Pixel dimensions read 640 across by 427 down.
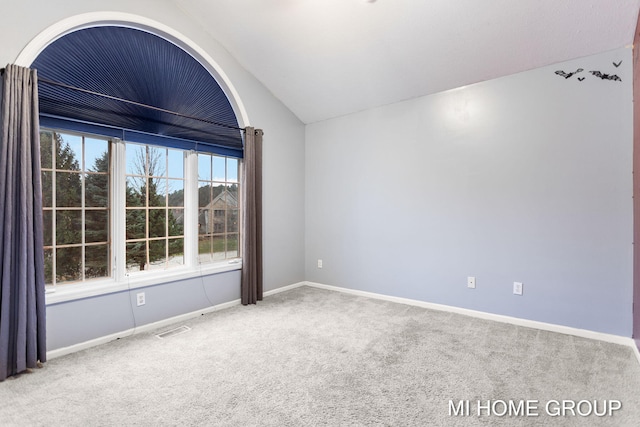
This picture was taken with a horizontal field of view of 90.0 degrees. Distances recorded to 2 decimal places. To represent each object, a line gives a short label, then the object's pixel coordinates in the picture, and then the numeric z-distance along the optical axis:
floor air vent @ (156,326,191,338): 2.91
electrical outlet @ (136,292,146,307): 2.99
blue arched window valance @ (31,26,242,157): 2.51
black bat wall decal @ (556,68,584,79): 2.80
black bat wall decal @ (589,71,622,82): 2.65
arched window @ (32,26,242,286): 2.61
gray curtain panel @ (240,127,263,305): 3.81
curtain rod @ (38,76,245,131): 2.42
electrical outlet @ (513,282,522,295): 3.10
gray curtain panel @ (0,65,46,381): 2.16
